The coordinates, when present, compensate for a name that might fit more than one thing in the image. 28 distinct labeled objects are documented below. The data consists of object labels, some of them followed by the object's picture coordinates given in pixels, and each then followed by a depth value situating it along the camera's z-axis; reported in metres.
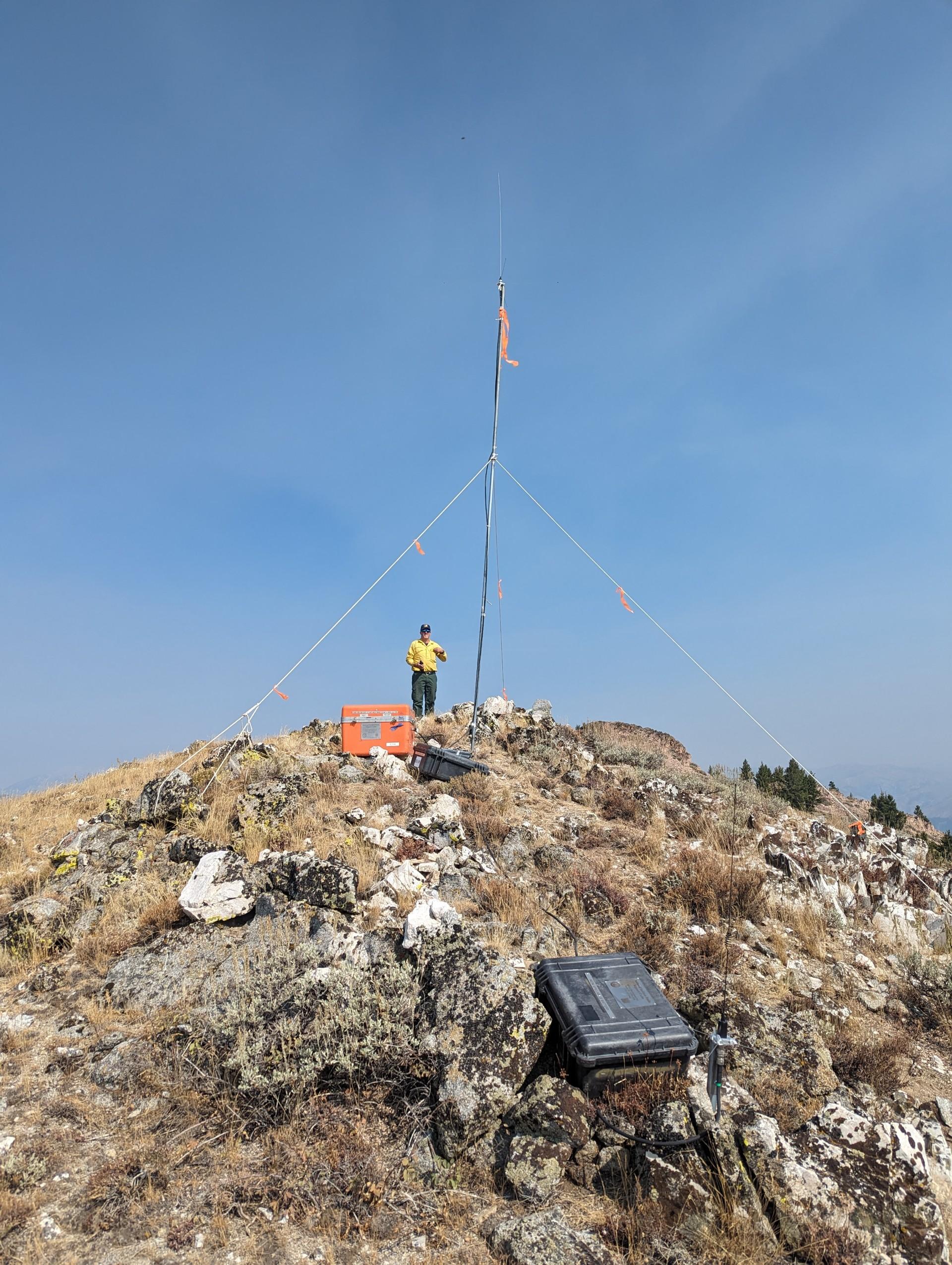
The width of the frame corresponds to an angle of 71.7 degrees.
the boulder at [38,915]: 6.73
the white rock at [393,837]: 8.02
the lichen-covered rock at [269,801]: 8.47
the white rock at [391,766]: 10.73
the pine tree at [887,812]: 21.19
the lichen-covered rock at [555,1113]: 3.97
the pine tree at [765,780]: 21.60
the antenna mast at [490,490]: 10.92
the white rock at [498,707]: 15.31
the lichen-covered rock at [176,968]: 5.56
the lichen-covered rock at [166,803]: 8.76
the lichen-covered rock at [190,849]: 7.55
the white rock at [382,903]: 6.54
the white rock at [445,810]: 8.81
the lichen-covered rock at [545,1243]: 3.21
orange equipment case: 11.46
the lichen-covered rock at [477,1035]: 4.06
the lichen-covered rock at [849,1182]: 3.21
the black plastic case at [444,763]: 10.62
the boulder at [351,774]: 10.34
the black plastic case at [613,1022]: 4.24
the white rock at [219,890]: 6.43
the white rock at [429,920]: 5.54
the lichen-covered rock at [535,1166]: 3.71
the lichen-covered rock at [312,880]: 6.39
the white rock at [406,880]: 6.95
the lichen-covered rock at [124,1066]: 4.70
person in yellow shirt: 14.91
